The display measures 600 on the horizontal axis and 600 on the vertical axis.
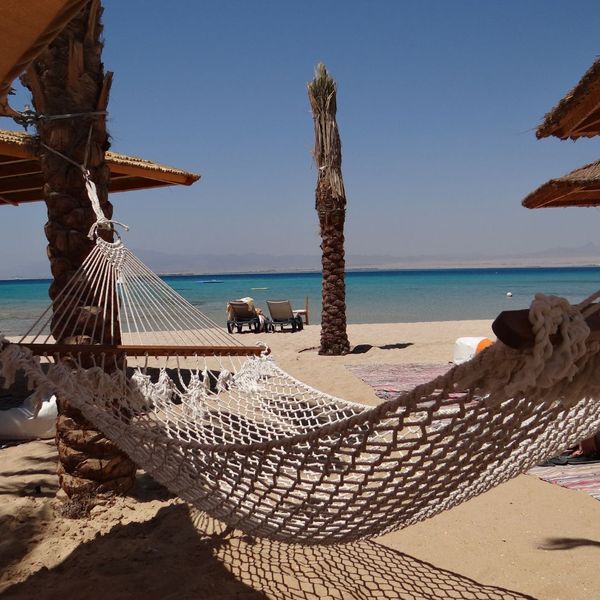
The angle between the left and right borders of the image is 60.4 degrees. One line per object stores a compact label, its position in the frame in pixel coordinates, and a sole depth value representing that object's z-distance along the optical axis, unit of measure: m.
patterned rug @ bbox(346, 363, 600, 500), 2.22
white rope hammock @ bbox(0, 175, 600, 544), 0.68
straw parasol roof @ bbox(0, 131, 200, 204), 3.13
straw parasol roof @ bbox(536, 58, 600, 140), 2.05
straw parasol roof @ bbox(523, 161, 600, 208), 3.78
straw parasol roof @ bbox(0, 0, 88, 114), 1.01
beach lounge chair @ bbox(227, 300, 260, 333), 8.68
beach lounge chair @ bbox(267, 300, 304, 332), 8.48
